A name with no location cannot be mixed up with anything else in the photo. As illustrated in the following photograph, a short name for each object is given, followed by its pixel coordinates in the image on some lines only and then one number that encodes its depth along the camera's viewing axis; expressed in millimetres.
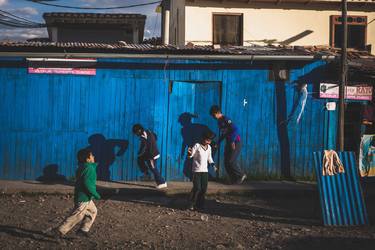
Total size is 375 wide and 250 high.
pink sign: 10906
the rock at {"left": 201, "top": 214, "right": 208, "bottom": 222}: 8328
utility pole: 10164
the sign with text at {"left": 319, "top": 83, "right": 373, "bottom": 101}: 11688
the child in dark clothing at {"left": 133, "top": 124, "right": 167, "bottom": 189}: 10367
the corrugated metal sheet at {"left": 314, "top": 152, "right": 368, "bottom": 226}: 8094
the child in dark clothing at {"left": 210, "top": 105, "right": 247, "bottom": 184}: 10945
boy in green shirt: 6859
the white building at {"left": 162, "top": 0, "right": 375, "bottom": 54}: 15953
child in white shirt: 8773
